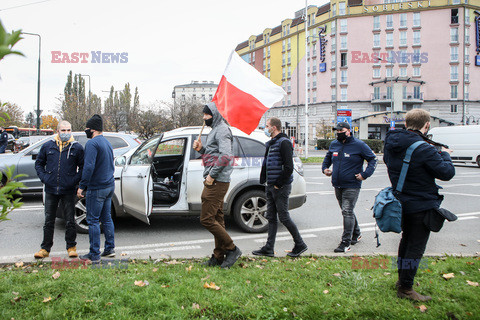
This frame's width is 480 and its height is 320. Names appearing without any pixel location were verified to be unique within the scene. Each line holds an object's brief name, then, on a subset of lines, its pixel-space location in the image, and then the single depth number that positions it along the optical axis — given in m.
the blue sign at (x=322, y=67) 69.50
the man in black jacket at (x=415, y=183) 3.44
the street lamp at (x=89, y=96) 32.69
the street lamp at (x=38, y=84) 24.11
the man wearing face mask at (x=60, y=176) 5.12
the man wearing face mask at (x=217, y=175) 4.48
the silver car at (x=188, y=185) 6.33
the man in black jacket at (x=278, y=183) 5.18
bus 61.10
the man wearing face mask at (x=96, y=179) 4.88
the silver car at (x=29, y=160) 9.20
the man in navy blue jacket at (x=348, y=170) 5.72
